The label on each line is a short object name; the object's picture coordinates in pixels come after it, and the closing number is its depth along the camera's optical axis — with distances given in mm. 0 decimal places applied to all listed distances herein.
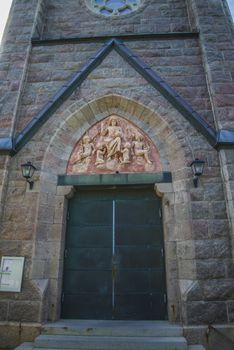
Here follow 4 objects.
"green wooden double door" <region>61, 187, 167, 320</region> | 4105
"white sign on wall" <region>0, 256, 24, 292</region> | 3795
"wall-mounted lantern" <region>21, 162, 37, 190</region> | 4199
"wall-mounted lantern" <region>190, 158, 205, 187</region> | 4078
